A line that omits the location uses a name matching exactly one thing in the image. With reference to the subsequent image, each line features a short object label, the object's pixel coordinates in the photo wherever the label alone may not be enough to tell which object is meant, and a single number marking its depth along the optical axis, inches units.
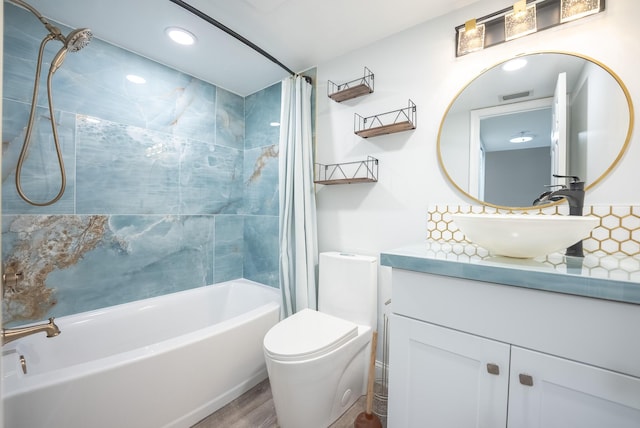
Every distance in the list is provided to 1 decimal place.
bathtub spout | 38.3
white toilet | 50.6
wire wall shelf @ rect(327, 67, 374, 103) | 70.9
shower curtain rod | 54.2
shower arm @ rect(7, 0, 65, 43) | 49.0
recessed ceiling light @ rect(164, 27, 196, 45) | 68.5
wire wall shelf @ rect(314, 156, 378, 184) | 72.7
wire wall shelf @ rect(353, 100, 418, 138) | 65.5
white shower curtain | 75.9
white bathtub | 42.8
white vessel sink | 35.2
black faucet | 44.2
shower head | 54.0
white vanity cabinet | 29.9
